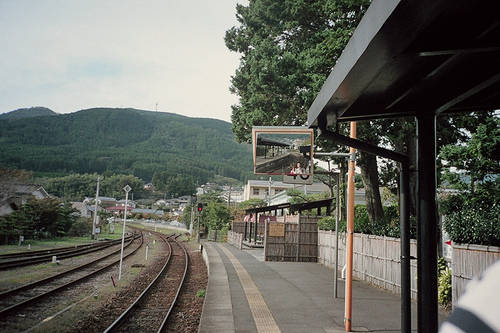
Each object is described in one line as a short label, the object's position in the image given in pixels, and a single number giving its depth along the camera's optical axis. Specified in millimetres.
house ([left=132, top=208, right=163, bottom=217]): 117500
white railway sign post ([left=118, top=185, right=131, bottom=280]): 15689
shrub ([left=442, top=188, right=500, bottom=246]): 7840
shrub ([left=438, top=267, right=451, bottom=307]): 9430
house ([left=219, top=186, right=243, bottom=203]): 124400
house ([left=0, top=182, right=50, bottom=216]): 31766
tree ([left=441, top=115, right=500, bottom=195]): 9383
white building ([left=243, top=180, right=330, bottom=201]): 82500
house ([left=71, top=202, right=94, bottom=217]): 74688
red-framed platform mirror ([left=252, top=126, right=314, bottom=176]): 5766
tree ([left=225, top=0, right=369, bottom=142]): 13875
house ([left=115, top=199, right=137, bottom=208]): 136575
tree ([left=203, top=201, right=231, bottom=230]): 48781
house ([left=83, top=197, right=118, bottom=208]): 132975
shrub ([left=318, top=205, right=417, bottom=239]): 12408
